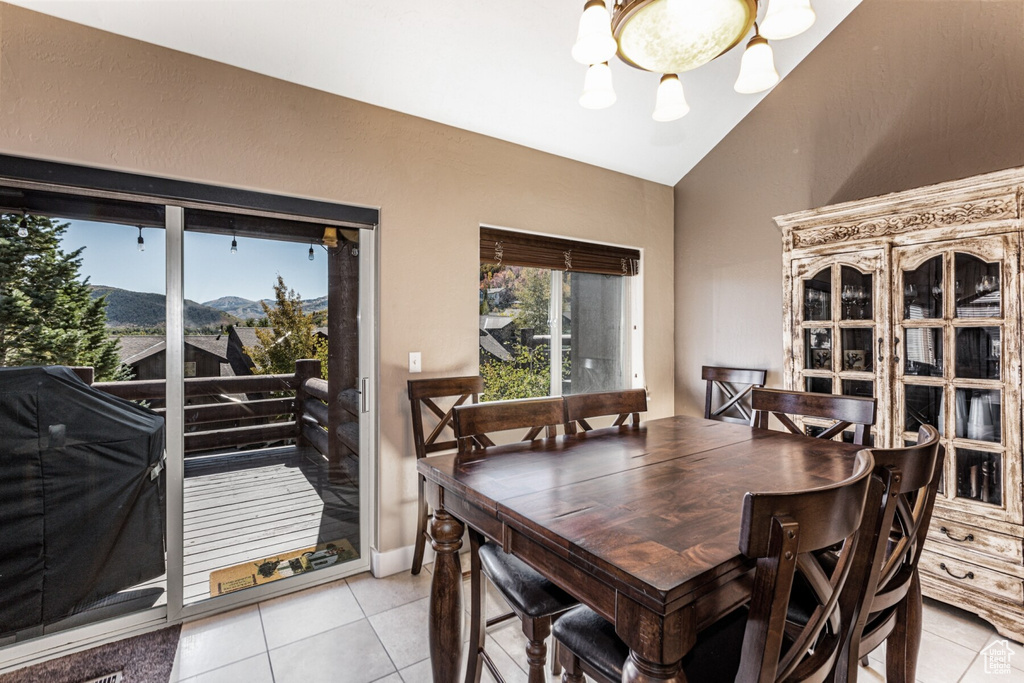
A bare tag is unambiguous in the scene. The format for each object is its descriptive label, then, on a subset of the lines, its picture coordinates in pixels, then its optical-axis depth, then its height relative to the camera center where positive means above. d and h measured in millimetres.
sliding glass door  1879 -289
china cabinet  2023 -3
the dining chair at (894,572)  1026 -597
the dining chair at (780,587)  804 -443
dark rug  1782 -1265
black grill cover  1845 -629
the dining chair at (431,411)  2496 -369
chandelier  1298 +927
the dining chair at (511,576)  1341 -724
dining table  879 -427
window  3100 +213
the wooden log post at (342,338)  2578 +43
